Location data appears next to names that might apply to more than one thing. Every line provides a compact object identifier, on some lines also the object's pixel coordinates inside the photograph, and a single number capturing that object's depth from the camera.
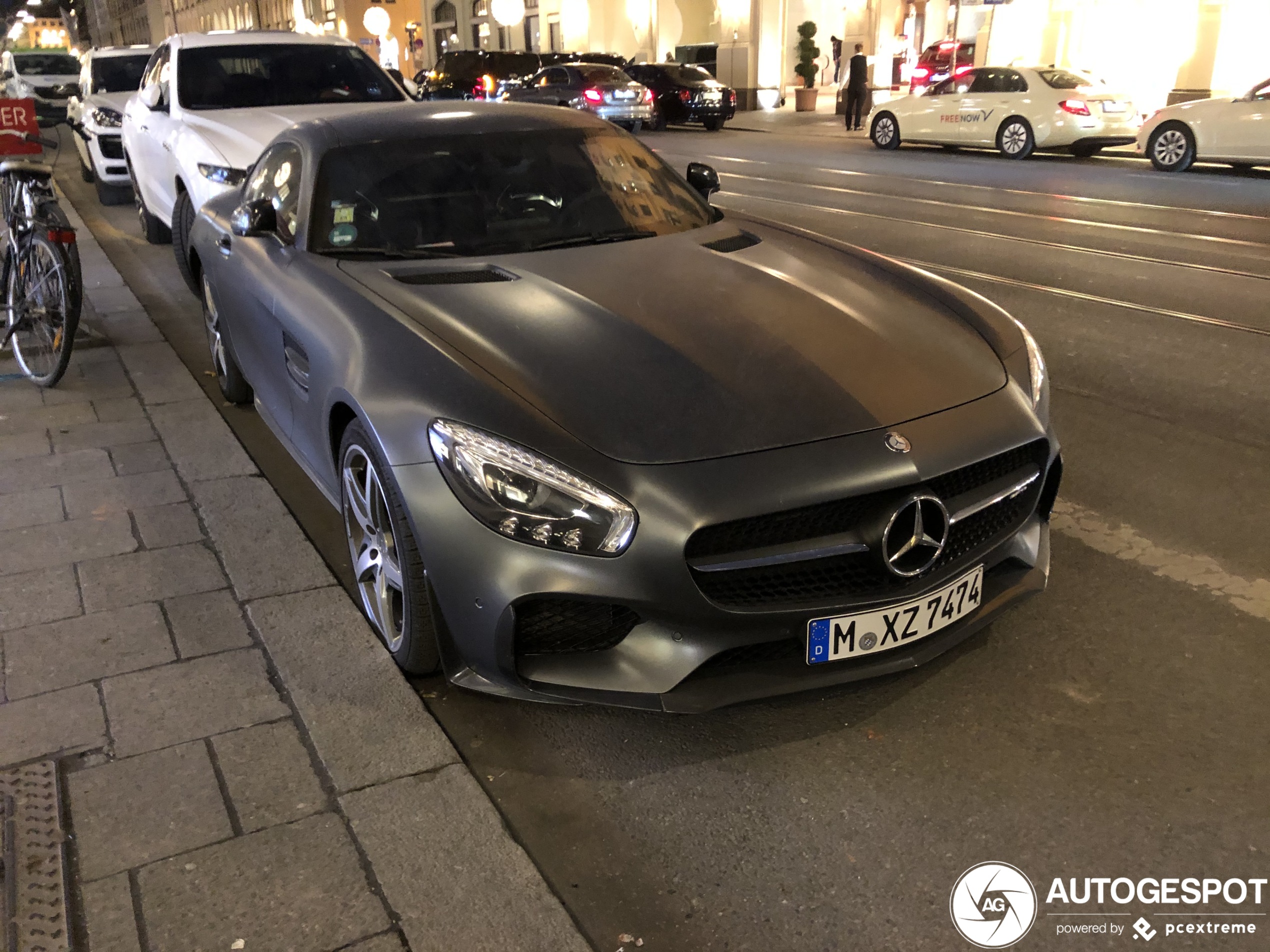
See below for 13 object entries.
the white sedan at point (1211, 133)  14.09
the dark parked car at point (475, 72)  27.33
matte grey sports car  2.54
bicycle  5.55
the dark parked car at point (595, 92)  23.95
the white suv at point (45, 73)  20.53
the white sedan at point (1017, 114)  16.97
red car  31.73
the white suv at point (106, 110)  11.73
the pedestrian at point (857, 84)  23.56
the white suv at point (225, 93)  7.80
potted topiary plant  30.72
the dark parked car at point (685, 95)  26.03
